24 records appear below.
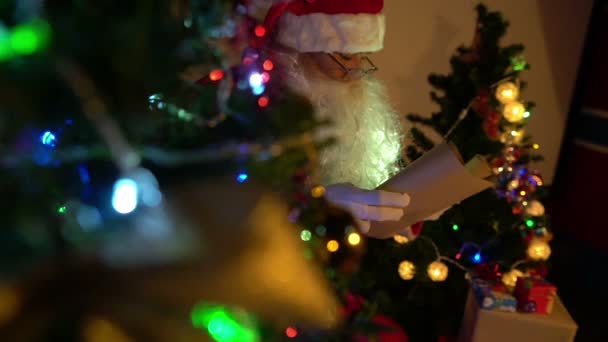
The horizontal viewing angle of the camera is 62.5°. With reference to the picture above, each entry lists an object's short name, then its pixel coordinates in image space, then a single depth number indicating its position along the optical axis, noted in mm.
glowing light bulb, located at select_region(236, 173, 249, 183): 422
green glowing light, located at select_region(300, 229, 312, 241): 463
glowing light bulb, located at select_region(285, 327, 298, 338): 420
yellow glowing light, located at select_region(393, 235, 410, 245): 1078
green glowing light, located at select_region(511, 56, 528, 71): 1123
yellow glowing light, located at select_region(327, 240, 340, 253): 482
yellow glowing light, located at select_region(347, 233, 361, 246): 488
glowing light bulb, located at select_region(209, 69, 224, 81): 454
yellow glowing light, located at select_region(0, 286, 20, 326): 335
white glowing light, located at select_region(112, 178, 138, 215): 367
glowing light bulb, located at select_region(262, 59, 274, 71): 796
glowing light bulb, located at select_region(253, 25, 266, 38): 874
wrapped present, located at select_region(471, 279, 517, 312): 1109
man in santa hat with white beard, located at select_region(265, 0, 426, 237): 813
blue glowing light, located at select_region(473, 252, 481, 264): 1197
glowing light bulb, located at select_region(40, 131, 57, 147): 444
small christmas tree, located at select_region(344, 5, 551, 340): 1112
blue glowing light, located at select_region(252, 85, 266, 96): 510
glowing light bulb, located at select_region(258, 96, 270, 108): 470
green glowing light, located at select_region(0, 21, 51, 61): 323
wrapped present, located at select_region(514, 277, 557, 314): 1103
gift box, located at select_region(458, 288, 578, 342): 1098
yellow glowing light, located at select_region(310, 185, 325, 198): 491
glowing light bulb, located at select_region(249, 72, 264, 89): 532
